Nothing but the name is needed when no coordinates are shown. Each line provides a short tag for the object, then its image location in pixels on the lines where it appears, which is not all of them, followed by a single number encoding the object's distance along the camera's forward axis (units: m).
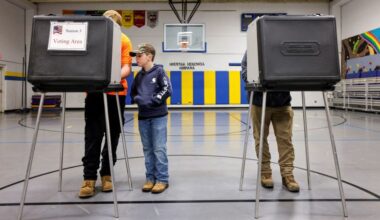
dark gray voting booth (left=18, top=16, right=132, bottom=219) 2.45
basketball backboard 15.98
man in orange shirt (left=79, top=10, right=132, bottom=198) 3.08
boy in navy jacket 3.19
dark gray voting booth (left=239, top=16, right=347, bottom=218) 2.49
